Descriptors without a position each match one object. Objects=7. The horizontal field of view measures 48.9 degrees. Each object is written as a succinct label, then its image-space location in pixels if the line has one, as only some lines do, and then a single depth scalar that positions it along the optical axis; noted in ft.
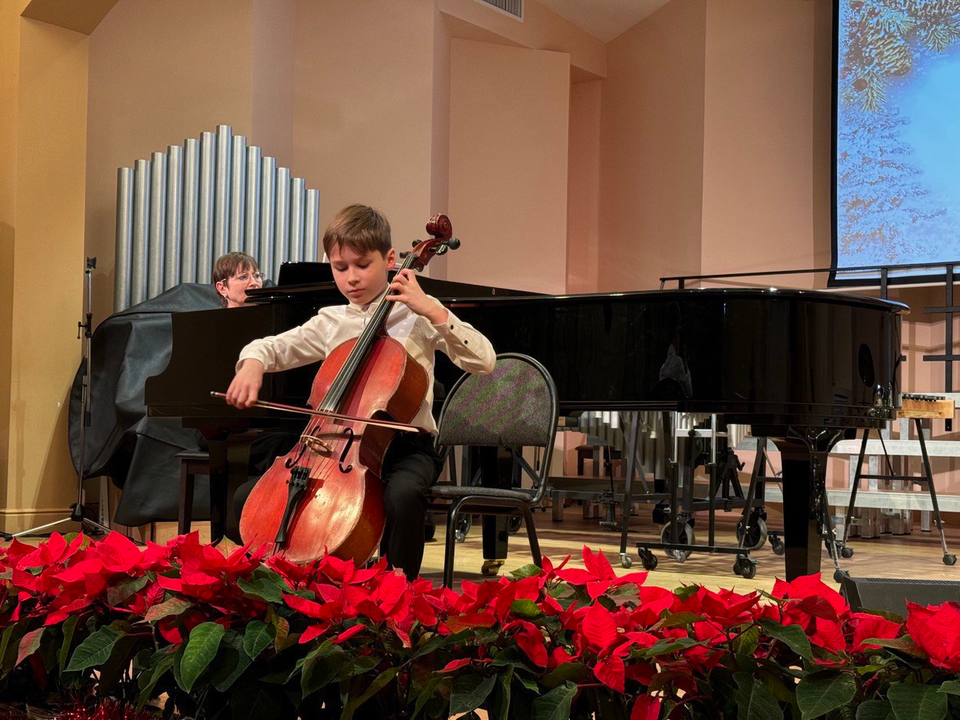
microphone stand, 16.40
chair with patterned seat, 9.81
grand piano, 10.14
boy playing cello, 7.34
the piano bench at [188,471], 12.22
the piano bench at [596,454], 24.35
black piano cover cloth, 15.76
